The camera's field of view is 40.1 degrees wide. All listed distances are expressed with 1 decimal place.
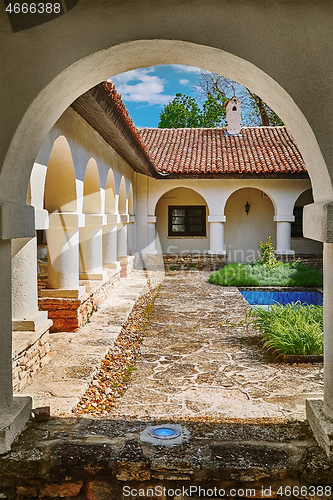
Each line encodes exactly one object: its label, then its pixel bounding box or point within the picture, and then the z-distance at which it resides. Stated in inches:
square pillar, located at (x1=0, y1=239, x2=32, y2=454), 106.8
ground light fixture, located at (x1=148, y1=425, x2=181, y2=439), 114.6
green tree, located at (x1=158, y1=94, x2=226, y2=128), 1128.2
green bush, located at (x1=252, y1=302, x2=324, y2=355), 226.7
